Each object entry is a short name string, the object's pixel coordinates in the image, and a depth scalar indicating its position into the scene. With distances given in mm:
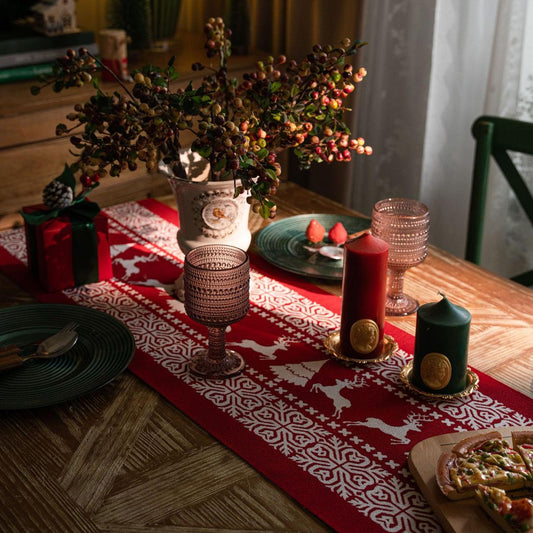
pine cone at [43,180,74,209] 1423
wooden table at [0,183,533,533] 911
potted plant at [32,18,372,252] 1170
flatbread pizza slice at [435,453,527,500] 907
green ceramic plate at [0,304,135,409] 1125
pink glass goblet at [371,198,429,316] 1315
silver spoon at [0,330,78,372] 1176
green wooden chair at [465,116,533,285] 1801
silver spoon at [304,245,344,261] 1552
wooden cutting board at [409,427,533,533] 876
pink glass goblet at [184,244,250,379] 1128
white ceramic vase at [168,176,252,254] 1334
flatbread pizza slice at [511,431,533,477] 967
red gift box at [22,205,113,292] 1432
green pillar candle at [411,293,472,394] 1094
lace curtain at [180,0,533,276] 2154
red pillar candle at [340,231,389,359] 1177
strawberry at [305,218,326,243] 1602
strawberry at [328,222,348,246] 1598
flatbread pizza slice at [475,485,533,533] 854
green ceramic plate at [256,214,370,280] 1510
